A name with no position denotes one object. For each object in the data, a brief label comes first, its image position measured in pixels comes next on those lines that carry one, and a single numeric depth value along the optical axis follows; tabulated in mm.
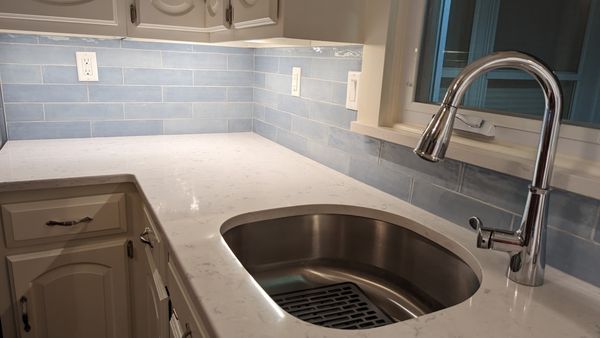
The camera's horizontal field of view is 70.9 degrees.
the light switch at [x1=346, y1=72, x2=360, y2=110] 1331
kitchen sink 924
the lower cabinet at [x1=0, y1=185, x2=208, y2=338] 1283
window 812
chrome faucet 662
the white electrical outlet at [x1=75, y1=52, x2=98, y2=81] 1743
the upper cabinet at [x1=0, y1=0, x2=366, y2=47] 1087
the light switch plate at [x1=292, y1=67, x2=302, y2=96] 1684
